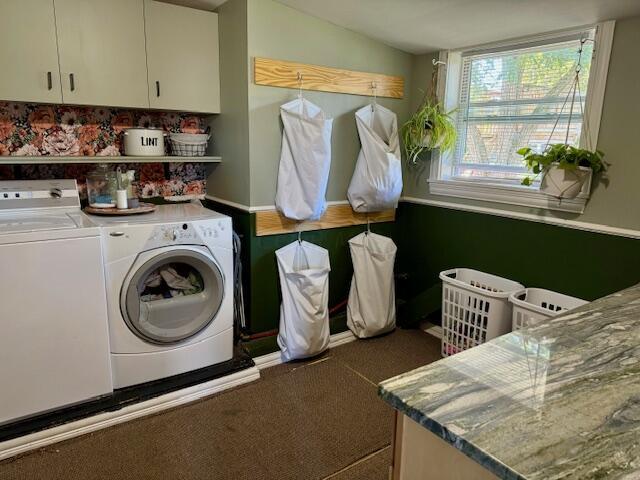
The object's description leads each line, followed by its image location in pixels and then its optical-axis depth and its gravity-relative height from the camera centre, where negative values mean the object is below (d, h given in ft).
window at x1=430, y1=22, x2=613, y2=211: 7.87 +0.94
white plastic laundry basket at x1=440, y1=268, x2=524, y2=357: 8.55 -3.01
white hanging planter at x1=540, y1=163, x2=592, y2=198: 7.54 -0.40
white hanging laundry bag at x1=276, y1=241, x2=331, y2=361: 9.11 -3.07
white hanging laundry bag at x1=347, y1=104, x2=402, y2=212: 9.78 -0.24
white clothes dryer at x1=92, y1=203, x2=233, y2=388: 7.34 -2.59
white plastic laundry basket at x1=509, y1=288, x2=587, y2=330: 7.82 -2.69
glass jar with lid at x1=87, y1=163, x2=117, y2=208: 8.59 -0.82
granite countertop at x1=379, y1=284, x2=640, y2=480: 2.46 -1.61
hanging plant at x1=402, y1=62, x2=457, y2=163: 9.75 +0.56
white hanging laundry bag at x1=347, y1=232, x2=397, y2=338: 10.25 -3.01
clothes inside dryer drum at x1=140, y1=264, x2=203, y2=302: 8.36 -2.54
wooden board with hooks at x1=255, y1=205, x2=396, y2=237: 9.04 -1.53
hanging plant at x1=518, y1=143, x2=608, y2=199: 7.53 -0.18
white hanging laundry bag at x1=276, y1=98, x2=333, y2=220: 8.77 -0.13
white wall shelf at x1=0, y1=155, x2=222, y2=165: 7.65 -0.26
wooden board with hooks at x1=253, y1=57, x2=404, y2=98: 8.49 +1.47
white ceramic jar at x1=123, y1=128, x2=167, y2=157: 8.92 +0.10
